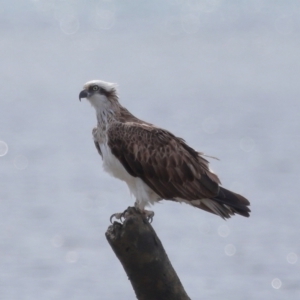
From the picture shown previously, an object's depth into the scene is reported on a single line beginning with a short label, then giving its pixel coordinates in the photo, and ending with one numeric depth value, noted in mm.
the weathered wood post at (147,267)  16781
